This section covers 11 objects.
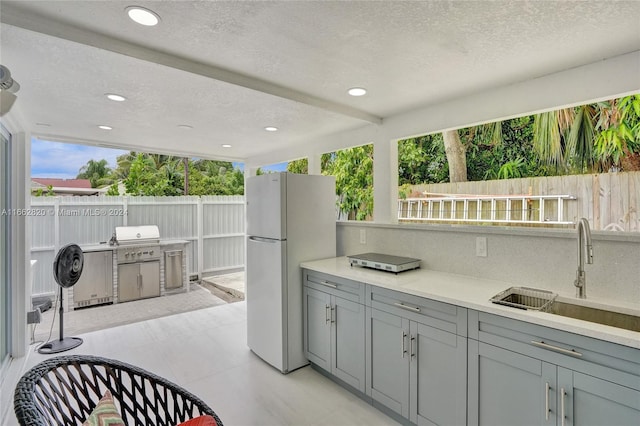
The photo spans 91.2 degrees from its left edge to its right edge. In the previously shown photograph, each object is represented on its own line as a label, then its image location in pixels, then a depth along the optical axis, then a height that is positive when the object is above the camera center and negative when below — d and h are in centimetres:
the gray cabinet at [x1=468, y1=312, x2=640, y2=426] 125 -74
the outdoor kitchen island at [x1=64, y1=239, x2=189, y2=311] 463 -95
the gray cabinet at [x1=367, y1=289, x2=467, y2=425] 176 -90
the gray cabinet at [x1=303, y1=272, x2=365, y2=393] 232 -97
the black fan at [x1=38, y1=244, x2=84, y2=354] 317 -63
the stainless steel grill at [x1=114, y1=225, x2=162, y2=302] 490 -77
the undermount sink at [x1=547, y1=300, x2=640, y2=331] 161 -56
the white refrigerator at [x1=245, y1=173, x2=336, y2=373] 274 -33
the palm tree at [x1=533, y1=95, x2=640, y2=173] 284 +78
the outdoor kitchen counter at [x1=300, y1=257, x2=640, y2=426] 130 -75
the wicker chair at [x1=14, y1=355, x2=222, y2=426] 91 -62
